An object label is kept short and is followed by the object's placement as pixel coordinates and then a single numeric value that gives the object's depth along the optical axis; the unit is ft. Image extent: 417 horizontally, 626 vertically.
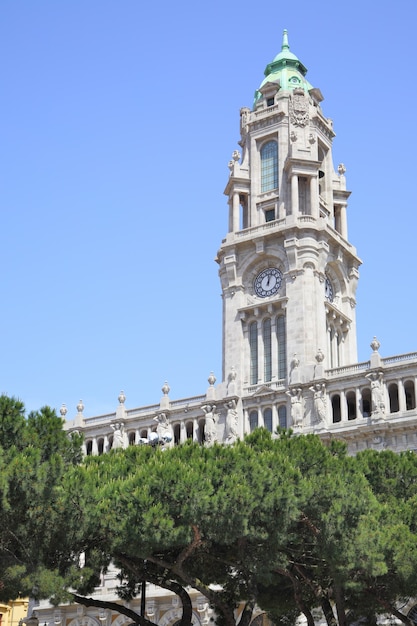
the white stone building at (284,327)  208.79
